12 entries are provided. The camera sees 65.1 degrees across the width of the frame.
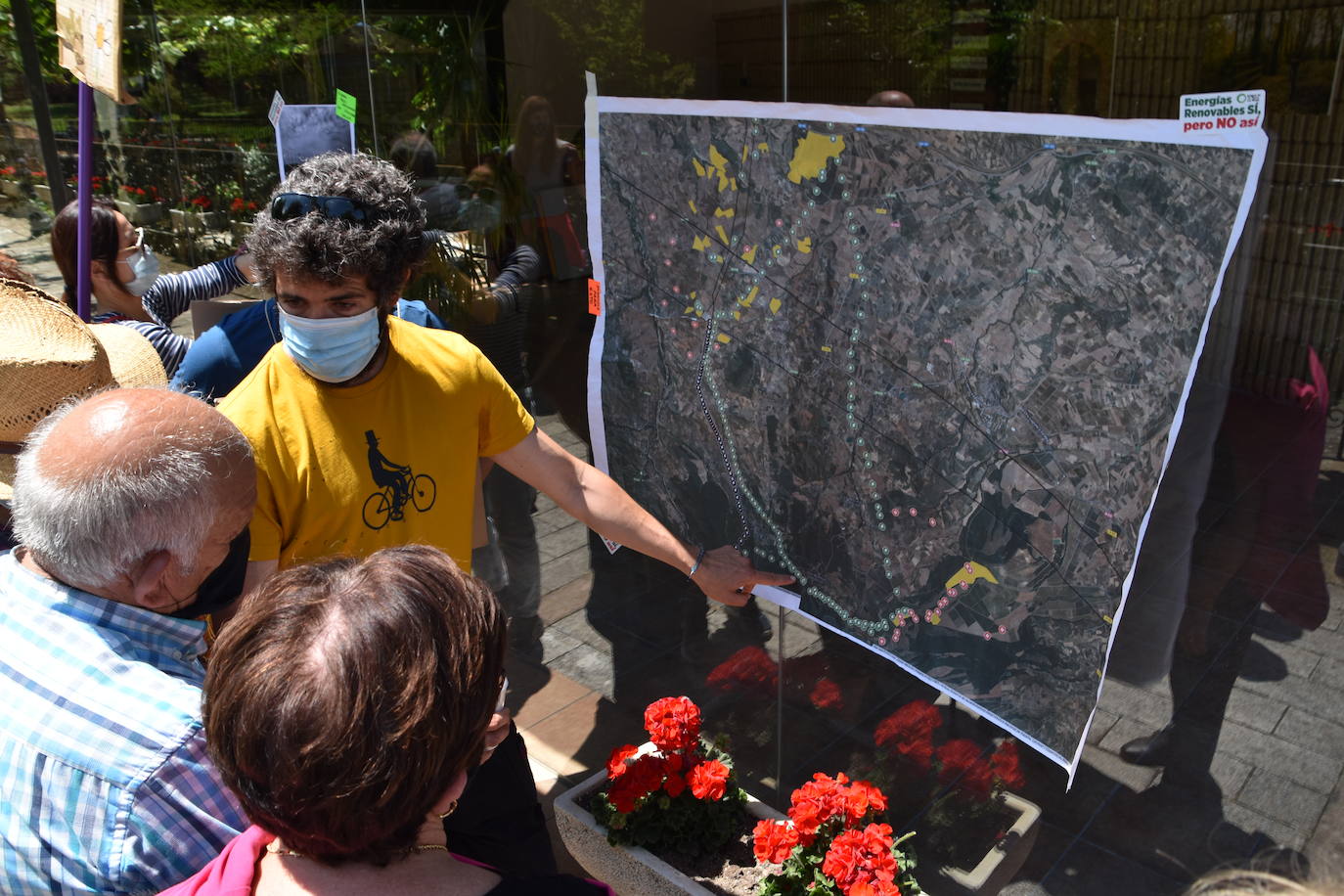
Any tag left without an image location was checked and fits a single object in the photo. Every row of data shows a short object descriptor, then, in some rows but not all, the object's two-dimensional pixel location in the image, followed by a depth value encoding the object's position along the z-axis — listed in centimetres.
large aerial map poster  172
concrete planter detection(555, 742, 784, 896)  254
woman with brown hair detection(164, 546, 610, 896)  105
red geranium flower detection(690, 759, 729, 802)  254
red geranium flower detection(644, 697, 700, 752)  262
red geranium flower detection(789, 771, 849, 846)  235
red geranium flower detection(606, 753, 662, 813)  261
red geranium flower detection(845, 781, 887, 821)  234
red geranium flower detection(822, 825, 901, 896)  221
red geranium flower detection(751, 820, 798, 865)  237
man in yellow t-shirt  201
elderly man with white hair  126
